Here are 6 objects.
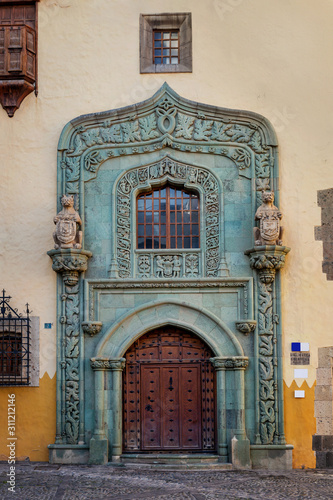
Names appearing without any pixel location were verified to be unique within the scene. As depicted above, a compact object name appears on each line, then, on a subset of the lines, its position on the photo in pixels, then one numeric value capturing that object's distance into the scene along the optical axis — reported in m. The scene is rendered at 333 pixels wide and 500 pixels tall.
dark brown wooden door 15.46
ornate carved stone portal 15.22
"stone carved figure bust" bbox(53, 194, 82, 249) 15.30
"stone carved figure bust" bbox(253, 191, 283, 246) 15.20
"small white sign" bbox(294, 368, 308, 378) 15.30
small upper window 16.19
